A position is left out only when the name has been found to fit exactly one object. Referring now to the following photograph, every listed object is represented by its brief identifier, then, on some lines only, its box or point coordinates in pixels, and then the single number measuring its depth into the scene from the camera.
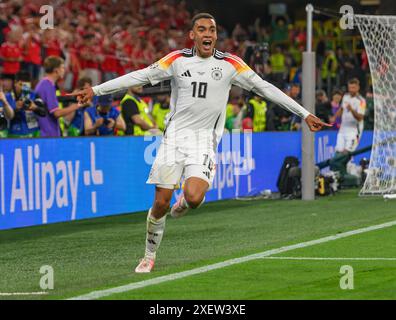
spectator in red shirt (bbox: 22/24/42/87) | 20.50
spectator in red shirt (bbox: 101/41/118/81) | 24.58
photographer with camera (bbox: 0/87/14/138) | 14.67
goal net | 19.97
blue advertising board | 13.96
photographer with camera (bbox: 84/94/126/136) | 17.06
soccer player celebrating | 9.91
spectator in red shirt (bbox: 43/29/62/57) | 21.20
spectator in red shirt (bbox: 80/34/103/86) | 23.50
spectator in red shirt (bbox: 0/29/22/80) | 19.58
